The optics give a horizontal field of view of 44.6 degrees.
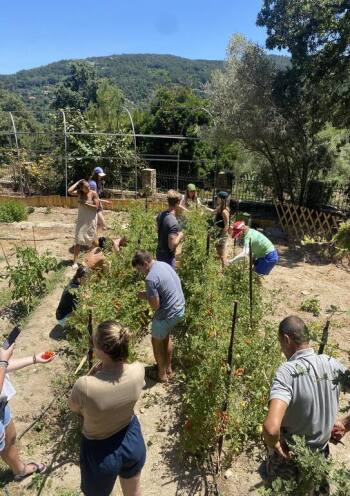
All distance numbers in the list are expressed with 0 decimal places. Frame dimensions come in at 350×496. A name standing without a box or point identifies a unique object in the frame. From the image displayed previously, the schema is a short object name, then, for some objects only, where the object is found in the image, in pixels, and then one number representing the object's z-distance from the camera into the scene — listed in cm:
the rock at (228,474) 340
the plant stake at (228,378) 339
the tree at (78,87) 5209
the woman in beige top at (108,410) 231
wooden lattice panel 1106
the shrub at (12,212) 1102
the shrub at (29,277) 596
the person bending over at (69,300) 491
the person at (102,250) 580
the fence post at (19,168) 1305
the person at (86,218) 681
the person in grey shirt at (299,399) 228
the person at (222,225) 658
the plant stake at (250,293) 469
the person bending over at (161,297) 384
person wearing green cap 794
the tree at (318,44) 1020
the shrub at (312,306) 662
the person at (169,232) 518
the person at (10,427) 272
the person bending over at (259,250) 573
